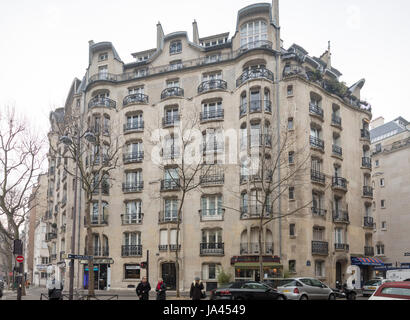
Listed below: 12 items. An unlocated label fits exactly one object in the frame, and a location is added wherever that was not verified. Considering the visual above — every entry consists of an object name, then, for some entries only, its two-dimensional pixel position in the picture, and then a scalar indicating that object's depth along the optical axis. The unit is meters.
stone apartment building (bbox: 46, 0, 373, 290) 39.09
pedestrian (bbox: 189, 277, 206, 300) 19.32
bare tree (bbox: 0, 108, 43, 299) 32.97
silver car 24.44
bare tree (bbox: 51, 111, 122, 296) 26.38
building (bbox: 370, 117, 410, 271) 61.06
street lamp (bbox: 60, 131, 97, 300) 25.12
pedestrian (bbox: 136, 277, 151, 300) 19.22
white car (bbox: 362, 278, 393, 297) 33.18
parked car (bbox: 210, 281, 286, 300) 22.91
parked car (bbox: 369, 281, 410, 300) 11.89
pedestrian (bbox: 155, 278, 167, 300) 20.10
